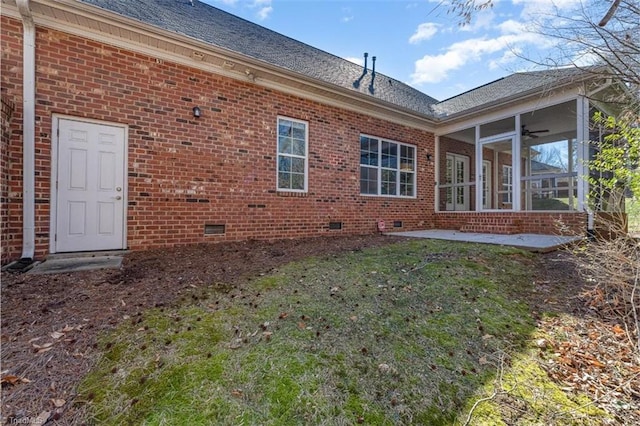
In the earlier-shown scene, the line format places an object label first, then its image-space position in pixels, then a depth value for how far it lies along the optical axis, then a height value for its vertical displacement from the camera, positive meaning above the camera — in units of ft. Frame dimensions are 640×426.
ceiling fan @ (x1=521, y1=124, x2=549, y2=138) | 29.76 +8.72
